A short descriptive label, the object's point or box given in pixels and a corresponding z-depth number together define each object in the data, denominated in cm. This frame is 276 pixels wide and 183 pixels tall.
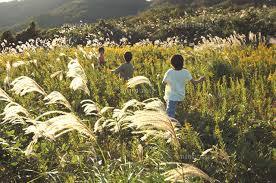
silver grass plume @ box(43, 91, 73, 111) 584
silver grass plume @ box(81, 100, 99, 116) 576
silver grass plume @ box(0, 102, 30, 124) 554
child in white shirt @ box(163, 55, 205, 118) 820
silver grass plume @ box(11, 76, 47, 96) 642
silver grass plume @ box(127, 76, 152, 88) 631
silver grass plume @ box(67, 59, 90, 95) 689
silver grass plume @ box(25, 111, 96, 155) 464
